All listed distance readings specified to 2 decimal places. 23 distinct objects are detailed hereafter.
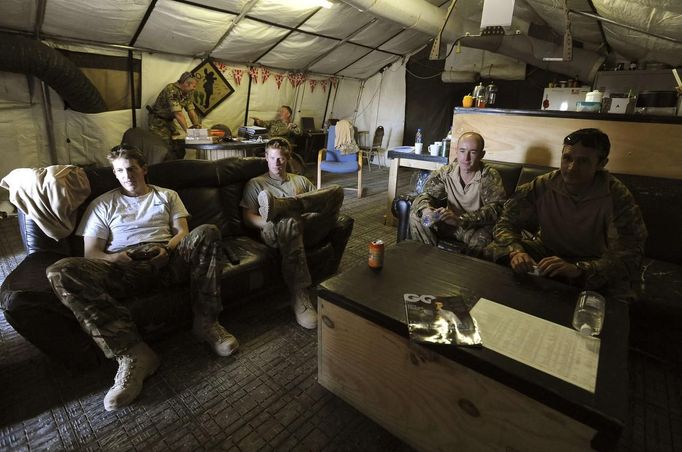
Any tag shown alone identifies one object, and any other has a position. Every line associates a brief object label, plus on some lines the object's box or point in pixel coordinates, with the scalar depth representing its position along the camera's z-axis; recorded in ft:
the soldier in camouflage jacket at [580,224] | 5.04
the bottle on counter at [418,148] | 11.84
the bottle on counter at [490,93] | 10.09
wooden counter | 6.76
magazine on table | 3.59
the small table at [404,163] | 11.00
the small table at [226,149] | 13.98
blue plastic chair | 15.39
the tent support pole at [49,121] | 12.23
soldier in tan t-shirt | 6.66
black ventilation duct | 10.28
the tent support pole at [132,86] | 14.04
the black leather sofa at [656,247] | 5.33
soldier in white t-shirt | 4.81
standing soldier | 14.69
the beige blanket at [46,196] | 5.40
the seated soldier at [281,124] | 19.79
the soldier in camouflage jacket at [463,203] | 7.18
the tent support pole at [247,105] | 19.29
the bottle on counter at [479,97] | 9.40
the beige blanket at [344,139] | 16.33
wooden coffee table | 2.97
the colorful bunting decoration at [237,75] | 17.98
